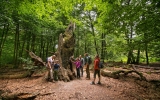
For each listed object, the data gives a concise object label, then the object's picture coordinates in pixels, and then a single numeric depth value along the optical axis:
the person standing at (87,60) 7.10
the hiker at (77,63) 7.24
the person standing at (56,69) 6.49
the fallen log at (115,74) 7.87
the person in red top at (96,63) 6.15
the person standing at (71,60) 7.65
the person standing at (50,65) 6.34
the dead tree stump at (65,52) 6.90
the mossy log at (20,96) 4.40
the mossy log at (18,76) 8.34
